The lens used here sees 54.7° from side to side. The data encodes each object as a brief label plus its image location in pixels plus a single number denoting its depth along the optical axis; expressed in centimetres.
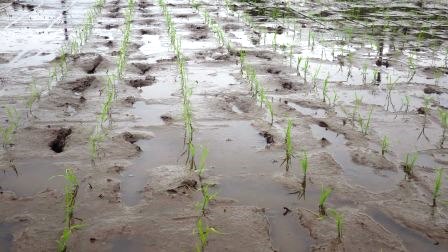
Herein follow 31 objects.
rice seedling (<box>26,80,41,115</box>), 461
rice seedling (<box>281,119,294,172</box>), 357
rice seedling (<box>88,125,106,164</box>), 362
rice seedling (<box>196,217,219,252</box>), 251
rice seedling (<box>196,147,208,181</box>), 339
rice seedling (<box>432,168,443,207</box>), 297
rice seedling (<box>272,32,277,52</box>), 713
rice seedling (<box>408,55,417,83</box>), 577
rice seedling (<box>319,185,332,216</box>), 288
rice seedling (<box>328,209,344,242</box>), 266
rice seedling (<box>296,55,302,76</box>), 595
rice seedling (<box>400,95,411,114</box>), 468
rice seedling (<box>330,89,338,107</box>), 485
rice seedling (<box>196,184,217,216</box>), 291
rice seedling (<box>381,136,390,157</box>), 375
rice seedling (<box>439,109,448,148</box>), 402
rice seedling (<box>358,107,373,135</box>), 414
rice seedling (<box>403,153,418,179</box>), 341
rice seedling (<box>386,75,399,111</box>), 491
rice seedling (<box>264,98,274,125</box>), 435
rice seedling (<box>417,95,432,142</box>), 416
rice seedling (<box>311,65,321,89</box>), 542
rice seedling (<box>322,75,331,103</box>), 496
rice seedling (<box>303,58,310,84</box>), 574
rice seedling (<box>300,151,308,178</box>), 319
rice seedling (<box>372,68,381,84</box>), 562
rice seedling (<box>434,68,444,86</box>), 558
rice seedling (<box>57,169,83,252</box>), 249
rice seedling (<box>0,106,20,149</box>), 381
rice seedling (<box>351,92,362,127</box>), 447
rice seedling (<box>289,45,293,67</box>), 638
